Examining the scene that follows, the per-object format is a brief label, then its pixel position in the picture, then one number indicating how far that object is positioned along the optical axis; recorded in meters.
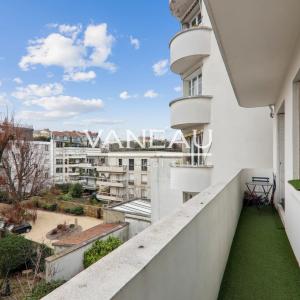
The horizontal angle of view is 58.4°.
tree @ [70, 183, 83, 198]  39.53
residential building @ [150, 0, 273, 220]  10.14
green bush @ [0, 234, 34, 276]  13.62
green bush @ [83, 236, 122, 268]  13.15
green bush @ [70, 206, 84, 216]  30.38
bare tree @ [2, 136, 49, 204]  24.55
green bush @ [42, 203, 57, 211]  32.38
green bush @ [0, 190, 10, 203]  30.77
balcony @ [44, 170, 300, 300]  1.08
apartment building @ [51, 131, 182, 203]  38.12
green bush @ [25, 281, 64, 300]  8.73
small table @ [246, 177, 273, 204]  8.37
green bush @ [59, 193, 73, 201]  36.08
